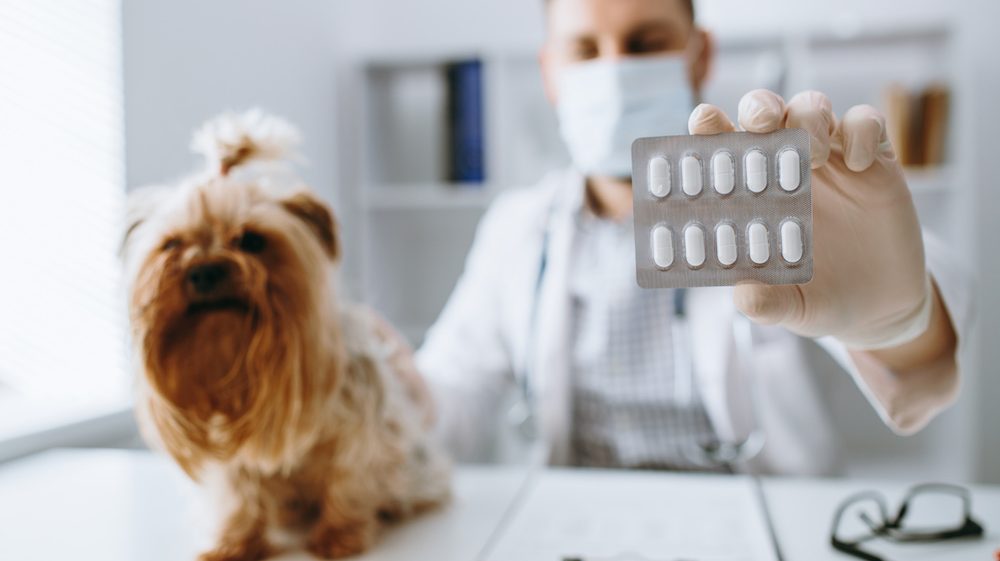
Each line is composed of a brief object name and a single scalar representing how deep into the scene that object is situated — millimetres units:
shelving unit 2111
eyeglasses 806
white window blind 1215
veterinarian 1147
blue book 2252
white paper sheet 803
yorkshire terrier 693
